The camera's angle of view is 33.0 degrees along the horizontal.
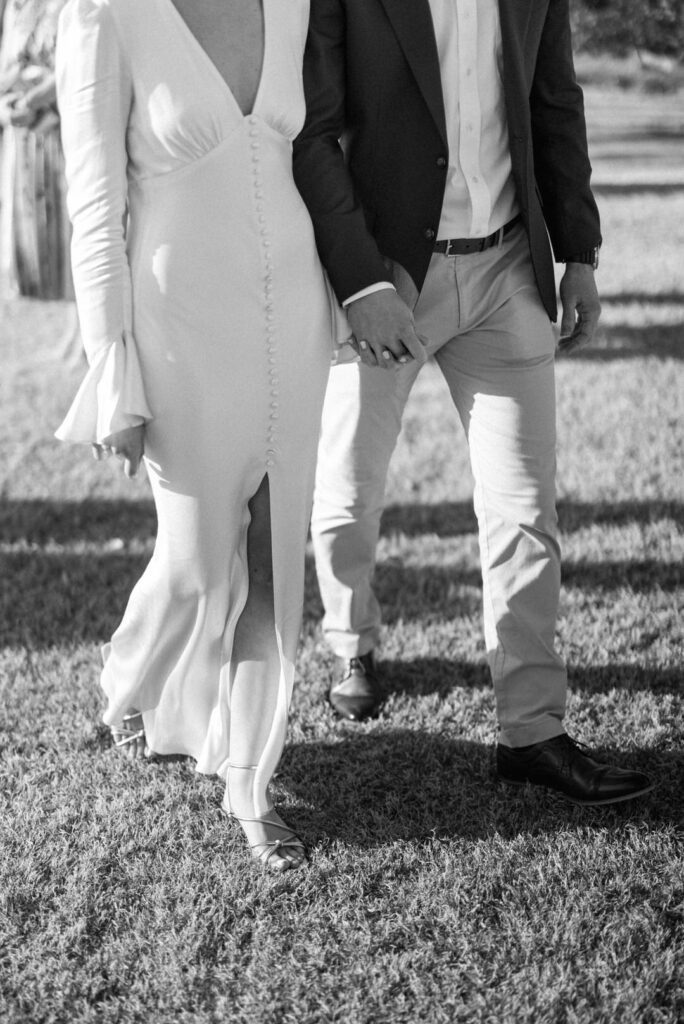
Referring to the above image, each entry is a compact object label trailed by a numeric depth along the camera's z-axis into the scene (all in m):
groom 2.98
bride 2.57
